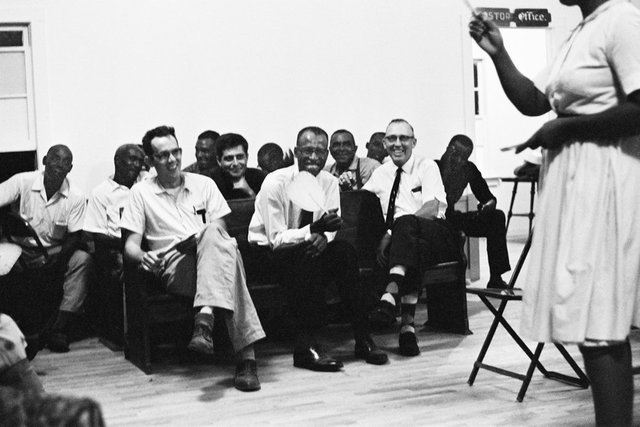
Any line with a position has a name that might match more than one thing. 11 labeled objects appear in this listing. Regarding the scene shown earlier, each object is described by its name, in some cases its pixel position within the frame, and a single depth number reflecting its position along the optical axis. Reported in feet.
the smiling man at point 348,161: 21.88
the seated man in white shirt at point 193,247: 13.76
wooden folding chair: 12.12
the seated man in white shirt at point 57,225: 17.72
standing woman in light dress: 6.66
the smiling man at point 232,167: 18.10
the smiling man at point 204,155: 21.09
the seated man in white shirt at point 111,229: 17.38
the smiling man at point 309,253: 14.70
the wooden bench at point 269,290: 14.66
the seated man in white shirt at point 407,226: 15.70
